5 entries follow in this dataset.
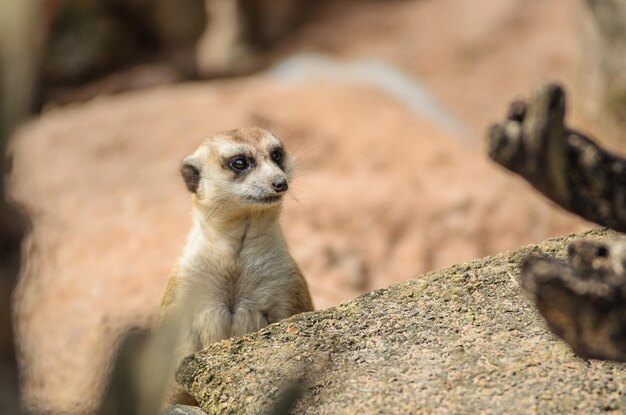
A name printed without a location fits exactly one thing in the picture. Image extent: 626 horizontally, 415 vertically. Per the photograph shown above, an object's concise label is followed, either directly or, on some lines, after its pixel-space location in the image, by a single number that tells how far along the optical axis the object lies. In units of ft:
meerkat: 22.41
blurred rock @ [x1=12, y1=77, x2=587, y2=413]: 37.63
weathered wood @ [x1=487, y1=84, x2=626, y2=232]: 17.97
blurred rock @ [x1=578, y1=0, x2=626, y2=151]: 43.32
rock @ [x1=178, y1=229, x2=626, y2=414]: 14.66
